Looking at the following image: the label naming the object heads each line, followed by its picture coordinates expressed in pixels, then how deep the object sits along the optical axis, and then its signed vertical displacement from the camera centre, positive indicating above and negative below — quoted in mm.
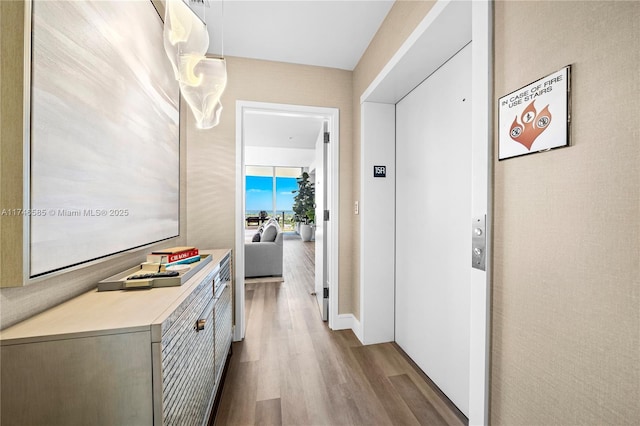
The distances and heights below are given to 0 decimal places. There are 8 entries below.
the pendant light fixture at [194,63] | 1052 +703
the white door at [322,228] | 2714 -166
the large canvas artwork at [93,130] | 766 +318
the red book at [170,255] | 1285 -230
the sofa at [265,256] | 4188 -723
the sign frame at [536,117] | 721 +312
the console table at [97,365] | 667 -435
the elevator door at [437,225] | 1465 -78
